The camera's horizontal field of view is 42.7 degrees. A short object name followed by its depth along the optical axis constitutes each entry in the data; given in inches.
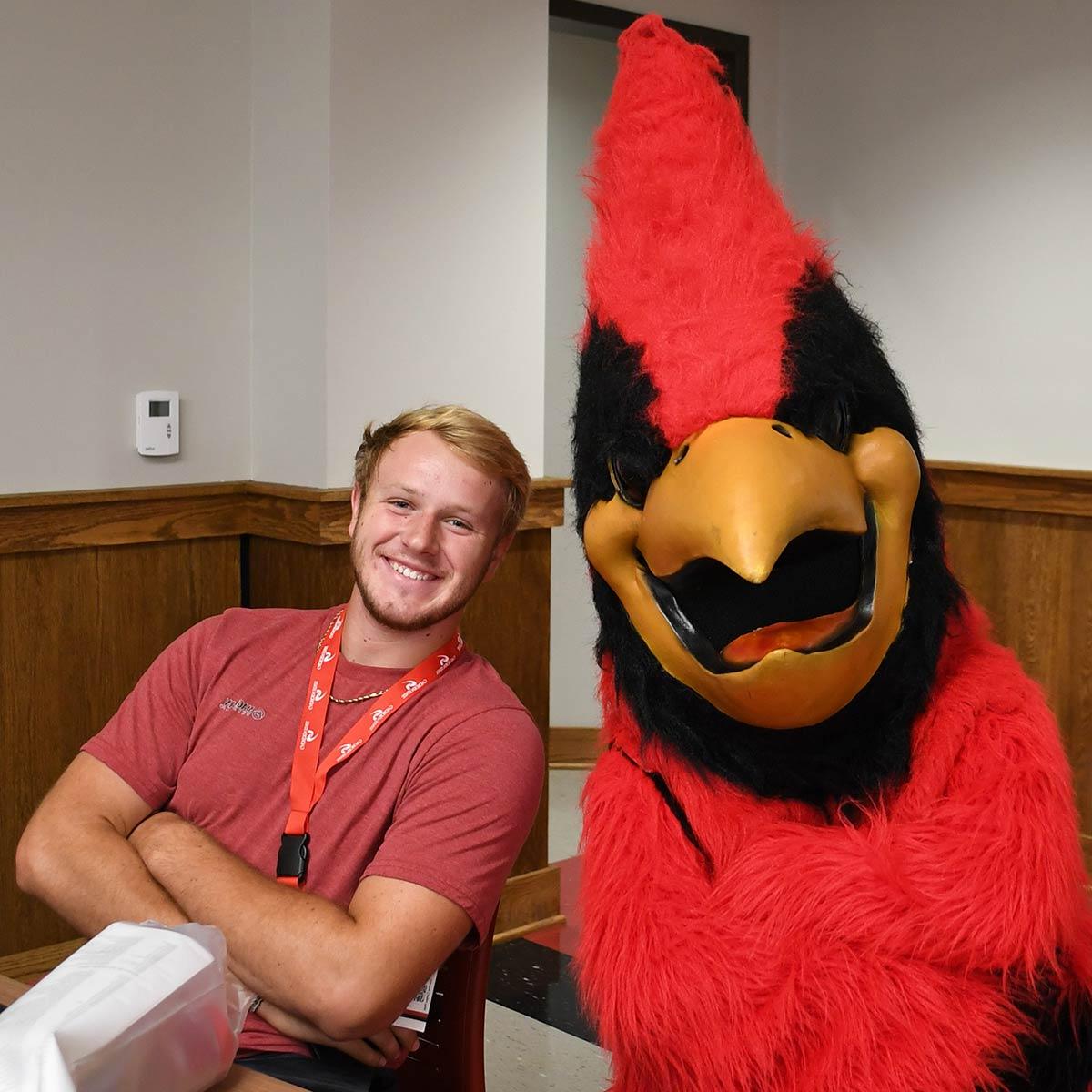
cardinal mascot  48.4
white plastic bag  34.9
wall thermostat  105.7
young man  53.1
